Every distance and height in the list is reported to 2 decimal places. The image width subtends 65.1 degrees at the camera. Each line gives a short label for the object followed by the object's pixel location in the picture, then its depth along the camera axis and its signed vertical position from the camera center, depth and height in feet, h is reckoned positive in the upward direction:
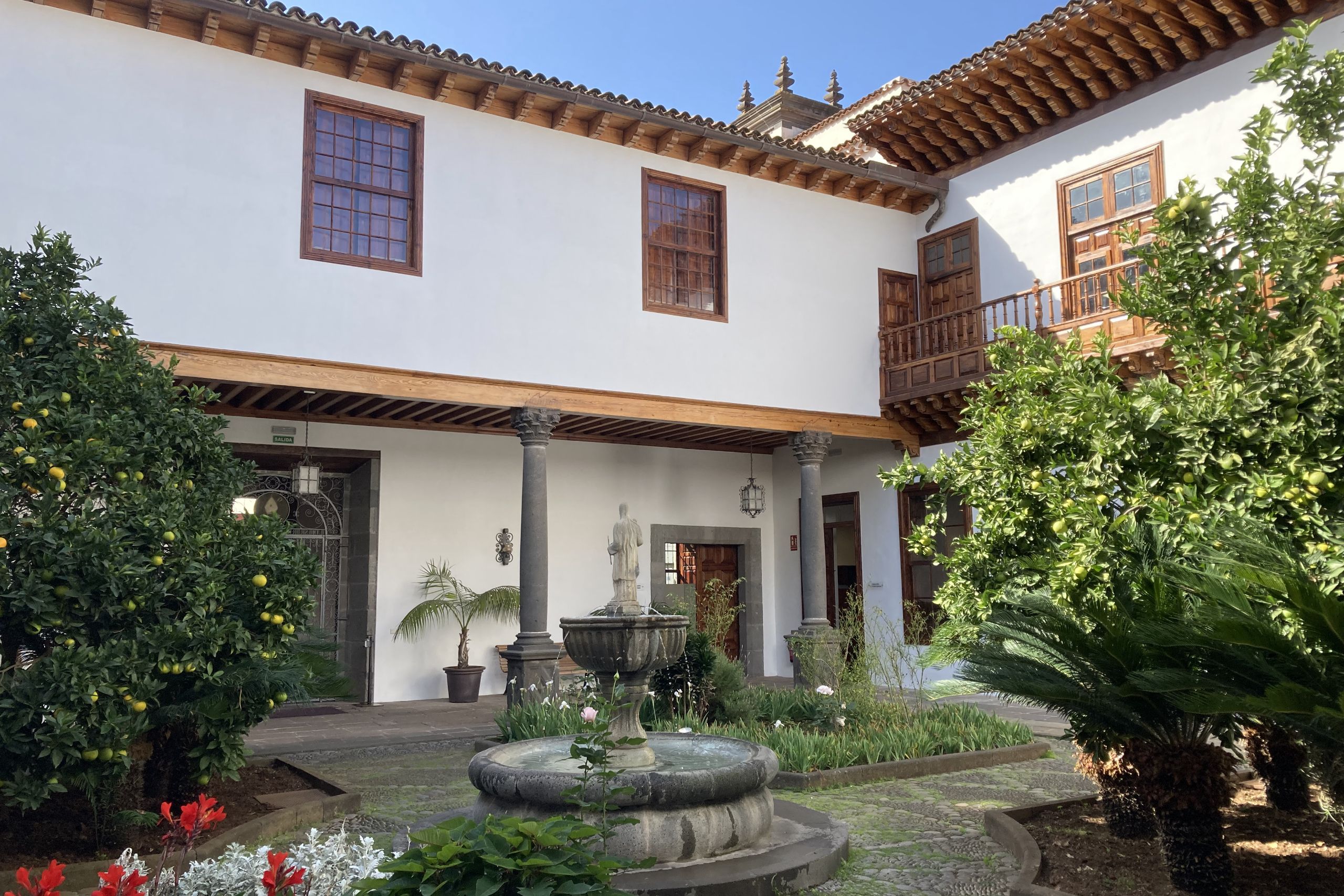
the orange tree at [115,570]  15.15 +0.19
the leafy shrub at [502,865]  9.07 -2.51
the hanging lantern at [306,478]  38.50 +3.74
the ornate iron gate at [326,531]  40.52 +1.94
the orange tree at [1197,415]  12.00 +1.93
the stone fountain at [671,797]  15.08 -3.28
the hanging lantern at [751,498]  49.47 +3.58
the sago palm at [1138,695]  13.25 -1.64
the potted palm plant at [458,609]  40.40 -1.22
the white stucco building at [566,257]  29.71 +10.68
